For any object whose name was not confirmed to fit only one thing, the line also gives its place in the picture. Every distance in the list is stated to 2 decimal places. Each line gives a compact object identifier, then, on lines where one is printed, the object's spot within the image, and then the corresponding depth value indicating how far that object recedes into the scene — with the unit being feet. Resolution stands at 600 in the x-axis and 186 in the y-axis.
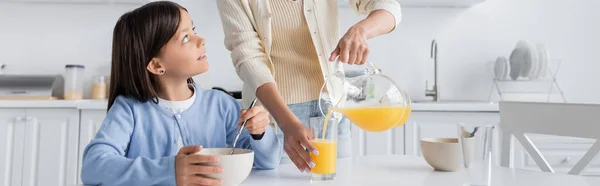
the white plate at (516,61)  8.20
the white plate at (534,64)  8.09
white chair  3.66
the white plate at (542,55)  8.15
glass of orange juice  2.57
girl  3.07
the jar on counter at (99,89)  8.23
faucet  8.17
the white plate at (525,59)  8.09
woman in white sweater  3.84
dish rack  8.32
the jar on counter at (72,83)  8.13
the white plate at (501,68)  8.37
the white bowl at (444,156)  2.89
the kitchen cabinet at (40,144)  7.20
